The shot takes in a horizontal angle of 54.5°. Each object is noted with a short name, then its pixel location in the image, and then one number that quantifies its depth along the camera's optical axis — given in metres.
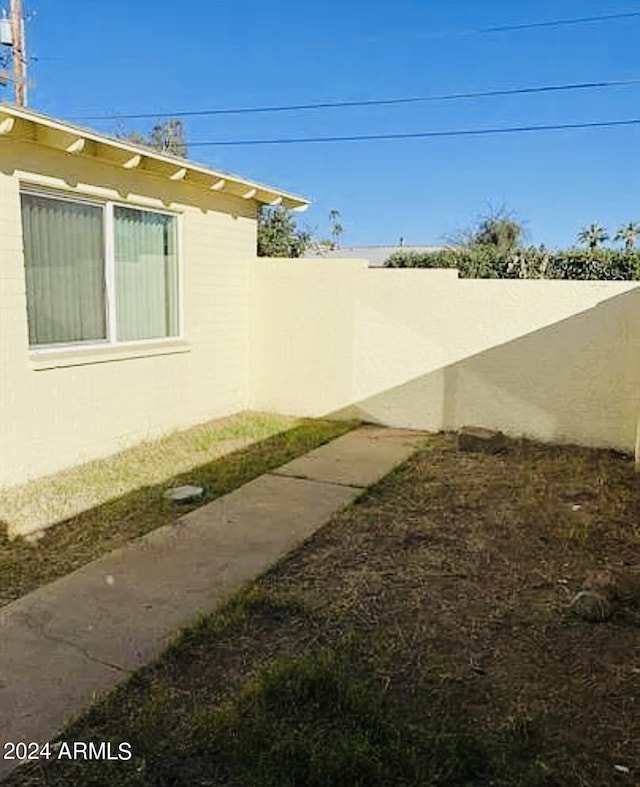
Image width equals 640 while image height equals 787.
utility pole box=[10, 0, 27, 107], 12.15
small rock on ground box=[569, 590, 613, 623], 3.11
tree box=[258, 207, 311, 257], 14.05
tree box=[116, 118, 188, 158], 21.34
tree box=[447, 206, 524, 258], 22.97
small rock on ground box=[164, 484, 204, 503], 4.80
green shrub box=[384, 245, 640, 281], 16.22
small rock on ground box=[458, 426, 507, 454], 6.60
